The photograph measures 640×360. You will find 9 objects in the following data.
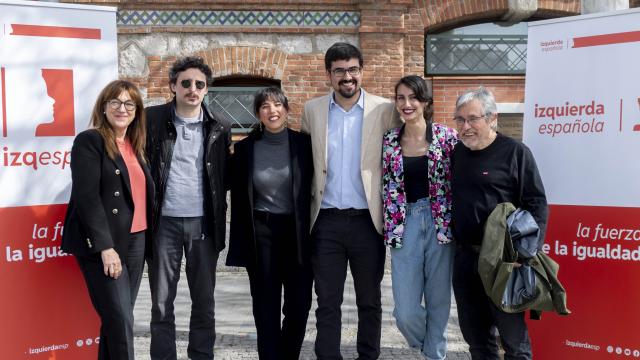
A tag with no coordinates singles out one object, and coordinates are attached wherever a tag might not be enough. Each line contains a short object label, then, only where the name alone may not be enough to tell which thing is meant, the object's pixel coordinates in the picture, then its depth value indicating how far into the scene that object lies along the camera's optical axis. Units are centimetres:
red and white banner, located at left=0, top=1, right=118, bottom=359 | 394
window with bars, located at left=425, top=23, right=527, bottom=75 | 917
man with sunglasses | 406
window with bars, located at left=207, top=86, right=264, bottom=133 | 870
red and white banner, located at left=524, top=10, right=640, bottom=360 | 398
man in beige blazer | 417
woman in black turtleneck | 416
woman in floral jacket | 399
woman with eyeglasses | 355
